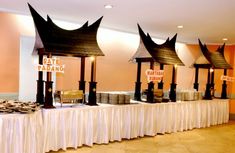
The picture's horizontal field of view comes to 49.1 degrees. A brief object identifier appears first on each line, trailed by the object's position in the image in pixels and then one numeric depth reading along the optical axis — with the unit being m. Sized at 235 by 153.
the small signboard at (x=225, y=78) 7.47
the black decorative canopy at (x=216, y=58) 6.86
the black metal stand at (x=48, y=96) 4.02
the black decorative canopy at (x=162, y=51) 5.43
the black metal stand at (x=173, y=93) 6.03
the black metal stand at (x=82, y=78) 4.82
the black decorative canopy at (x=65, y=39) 4.01
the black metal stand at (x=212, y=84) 7.21
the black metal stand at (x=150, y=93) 5.48
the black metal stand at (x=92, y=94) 4.62
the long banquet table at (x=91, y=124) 3.40
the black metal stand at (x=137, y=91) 5.78
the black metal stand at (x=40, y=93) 4.35
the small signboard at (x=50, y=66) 3.99
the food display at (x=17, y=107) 3.40
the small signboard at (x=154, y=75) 5.41
